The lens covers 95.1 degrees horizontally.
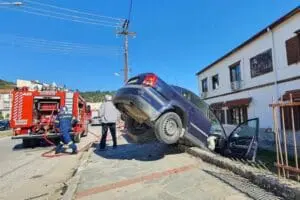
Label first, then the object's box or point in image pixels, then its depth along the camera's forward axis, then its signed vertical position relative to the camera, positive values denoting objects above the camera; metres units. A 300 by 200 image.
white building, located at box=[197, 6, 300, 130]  7.33 +2.53
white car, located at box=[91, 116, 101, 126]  19.77 -1.31
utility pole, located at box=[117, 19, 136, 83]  14.41 +7.73
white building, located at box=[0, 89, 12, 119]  30.58 +2.11
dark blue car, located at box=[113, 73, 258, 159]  3.31 -0.12
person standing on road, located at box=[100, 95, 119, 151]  5.25 -0.31
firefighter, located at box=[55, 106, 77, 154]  5.12 -0.55
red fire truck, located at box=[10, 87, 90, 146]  6.44 +0.09
